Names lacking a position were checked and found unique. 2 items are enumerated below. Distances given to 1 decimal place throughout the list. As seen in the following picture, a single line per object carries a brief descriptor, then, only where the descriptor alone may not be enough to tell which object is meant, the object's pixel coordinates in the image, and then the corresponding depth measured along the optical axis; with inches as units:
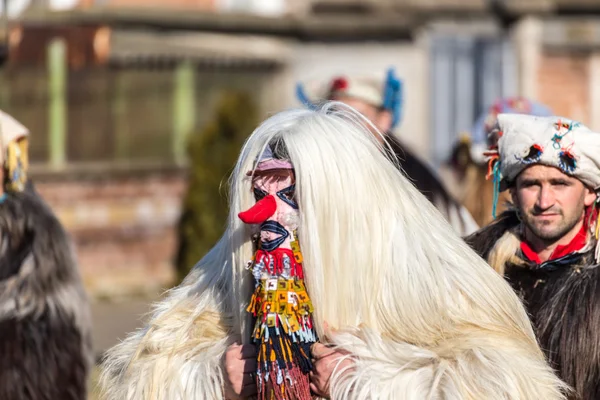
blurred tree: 801.6
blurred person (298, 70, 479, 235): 390.9
